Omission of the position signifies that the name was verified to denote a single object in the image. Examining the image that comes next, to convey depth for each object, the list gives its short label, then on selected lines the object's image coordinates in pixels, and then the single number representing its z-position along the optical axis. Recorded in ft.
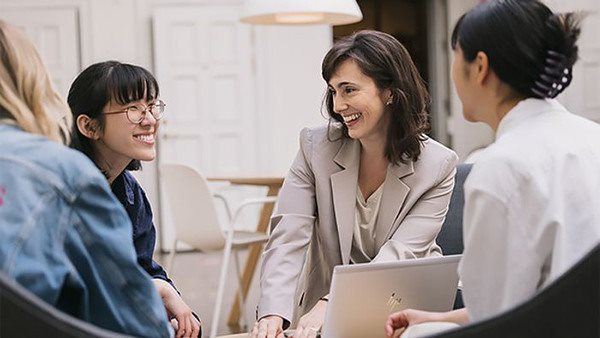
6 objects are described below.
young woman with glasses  6.65
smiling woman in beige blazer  7.13
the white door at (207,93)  26.40
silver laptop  5.45
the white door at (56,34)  26.12
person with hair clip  4.05
